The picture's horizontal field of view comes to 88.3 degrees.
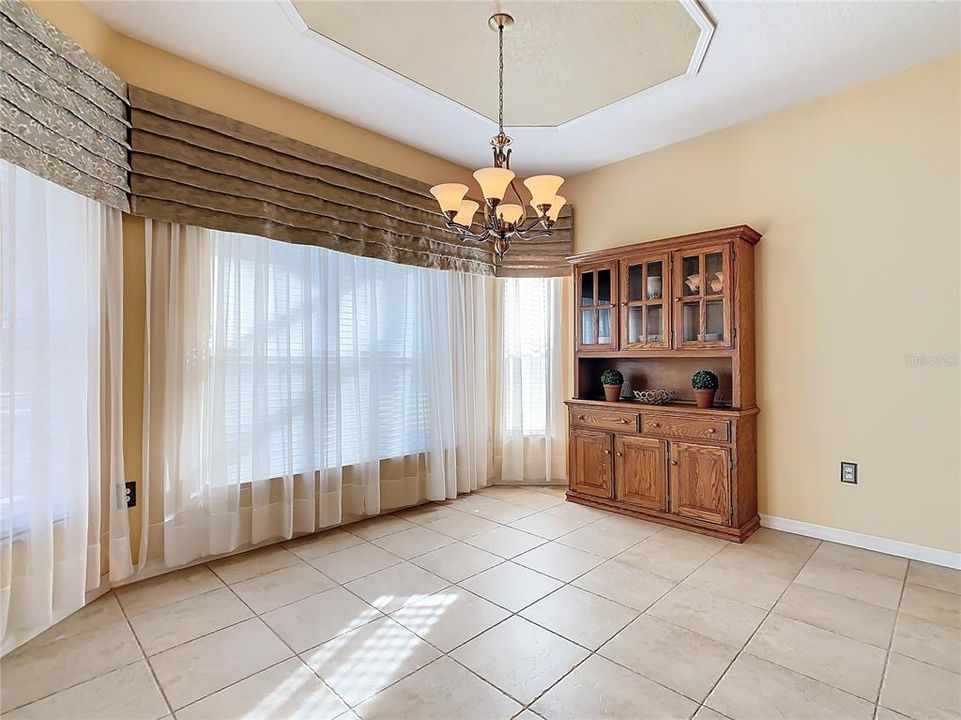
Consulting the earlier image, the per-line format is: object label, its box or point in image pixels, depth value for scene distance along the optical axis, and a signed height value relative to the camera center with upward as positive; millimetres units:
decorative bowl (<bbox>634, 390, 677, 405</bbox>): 3576 -272
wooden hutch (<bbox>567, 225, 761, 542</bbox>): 3174 -150
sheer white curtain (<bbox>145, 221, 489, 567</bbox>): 2650 -146
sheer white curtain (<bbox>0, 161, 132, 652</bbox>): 1937 -158
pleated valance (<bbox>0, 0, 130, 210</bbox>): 1851 +1076
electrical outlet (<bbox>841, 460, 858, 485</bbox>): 2986 -700
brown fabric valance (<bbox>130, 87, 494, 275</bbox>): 2547 +1064
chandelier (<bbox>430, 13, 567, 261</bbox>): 2328 +783
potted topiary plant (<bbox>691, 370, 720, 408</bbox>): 3309 -189
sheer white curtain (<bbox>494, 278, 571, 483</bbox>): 4383 -136
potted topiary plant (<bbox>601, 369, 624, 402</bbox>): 3805 -185
